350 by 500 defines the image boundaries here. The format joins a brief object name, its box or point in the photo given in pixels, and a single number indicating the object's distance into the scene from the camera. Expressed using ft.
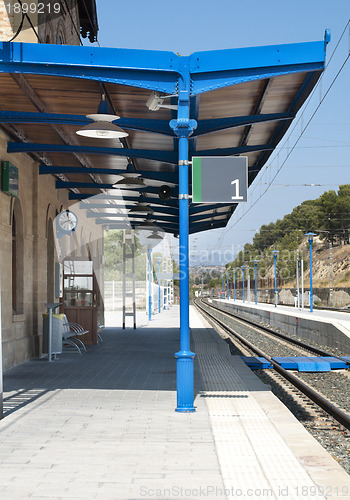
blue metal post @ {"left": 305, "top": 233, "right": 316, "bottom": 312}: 123.39
